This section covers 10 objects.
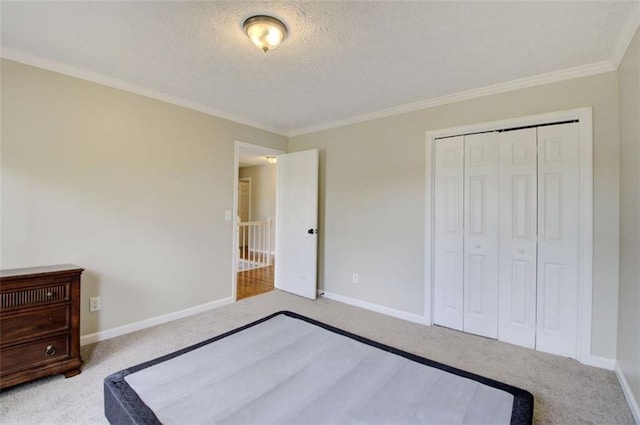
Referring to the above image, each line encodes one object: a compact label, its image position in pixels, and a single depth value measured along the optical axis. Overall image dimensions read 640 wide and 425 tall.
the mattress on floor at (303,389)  1.30
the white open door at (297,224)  3.86
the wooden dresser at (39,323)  1.85
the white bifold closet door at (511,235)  2.40
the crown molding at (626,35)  1.69
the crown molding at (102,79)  2.17
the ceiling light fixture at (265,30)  1.76
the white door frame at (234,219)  3.62
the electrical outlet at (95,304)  2.53
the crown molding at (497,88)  2.25
